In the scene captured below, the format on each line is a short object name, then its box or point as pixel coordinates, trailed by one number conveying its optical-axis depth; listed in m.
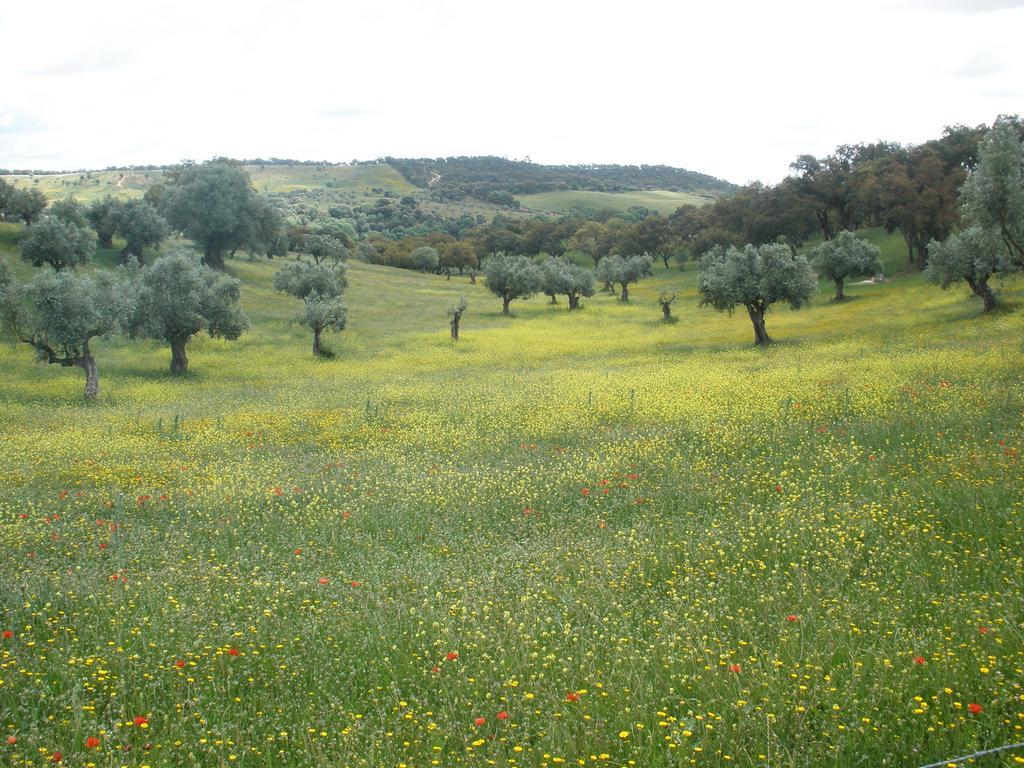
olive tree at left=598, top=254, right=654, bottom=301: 80.31
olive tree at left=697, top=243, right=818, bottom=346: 41.94
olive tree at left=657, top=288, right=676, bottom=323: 63.09
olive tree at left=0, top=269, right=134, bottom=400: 31.52
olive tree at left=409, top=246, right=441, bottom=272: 111.19
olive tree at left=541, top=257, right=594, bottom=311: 73.50
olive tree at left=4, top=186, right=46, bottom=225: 65.88
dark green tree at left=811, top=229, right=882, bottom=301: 62.91
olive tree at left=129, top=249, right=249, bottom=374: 39.72
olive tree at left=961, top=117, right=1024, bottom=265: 29.31
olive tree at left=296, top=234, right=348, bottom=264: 89.00
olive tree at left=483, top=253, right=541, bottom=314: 71.31
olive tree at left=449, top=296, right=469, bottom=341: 54.53
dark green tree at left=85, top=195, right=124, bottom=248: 68.81
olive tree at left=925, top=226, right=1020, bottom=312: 38.97
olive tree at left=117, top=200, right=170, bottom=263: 67.75
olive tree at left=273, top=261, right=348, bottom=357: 50.94
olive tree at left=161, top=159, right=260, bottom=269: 70.00
